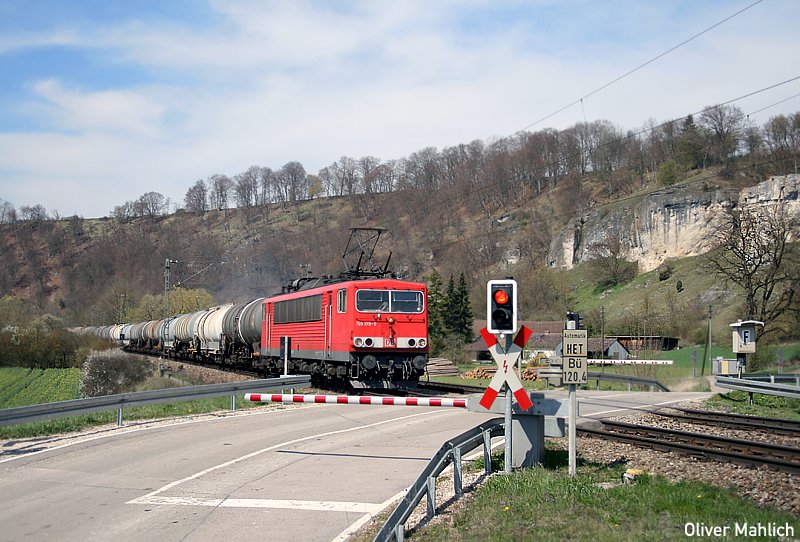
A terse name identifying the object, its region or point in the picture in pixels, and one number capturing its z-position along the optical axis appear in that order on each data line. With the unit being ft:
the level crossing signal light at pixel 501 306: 33.22
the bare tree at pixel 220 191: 538.47
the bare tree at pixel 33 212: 520.83
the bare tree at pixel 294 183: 535.19
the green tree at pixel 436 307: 234.58
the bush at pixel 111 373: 130.21
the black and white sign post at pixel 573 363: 32.04
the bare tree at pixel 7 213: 523.09
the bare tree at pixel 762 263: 155.53
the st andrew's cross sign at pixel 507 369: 33.58
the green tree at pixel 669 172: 383.65
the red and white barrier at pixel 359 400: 39.83
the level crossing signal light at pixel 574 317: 33.94
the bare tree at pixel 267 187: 533.14
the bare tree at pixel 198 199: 542.57
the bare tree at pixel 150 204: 518.78
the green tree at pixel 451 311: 249.96
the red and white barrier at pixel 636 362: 124.36
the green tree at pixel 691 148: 379.55
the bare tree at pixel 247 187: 530.27
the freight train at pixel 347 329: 77.41
